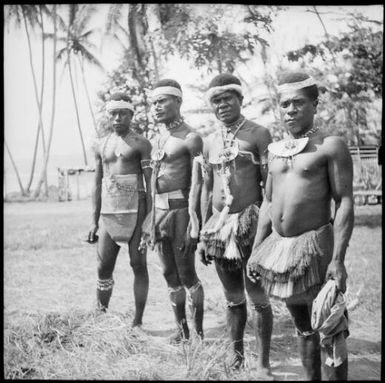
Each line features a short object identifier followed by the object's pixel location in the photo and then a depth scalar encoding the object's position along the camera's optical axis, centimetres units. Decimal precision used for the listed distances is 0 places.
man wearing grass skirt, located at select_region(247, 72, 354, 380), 274
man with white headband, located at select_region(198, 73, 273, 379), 331
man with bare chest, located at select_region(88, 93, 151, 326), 419
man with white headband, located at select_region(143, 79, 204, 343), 384
